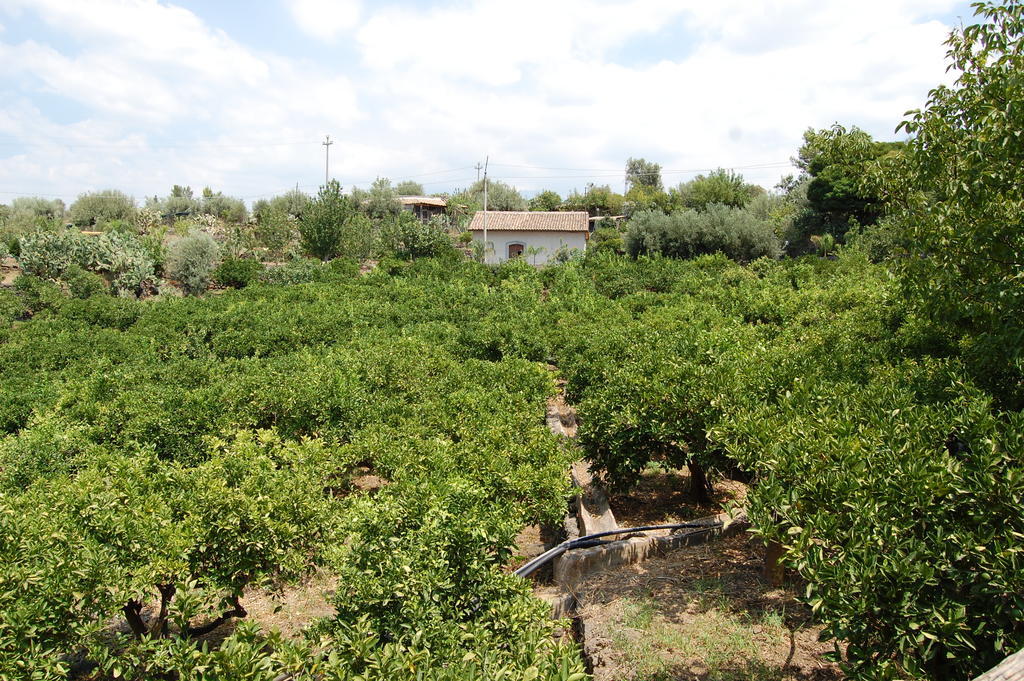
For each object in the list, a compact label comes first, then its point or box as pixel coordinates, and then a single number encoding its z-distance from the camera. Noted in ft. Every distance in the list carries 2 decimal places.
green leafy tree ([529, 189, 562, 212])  195.83
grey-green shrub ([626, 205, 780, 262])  101.81
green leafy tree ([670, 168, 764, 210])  152.76
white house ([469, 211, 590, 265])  131.64
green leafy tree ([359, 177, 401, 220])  175.01
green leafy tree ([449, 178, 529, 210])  191.52
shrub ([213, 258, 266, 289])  86.69
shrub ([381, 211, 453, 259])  104.68
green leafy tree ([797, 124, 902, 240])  101.55
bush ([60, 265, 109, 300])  72.28
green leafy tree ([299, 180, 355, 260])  102.73
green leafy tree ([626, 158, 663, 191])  243.19
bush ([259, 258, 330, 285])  86.69
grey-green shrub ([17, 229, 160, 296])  78.54
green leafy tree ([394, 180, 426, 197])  226.79
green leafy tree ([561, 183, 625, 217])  181.88
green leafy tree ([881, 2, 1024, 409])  16.52
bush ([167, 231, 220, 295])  85.71
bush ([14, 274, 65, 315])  65.92
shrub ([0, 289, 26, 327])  59.71
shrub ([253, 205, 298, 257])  106.52
